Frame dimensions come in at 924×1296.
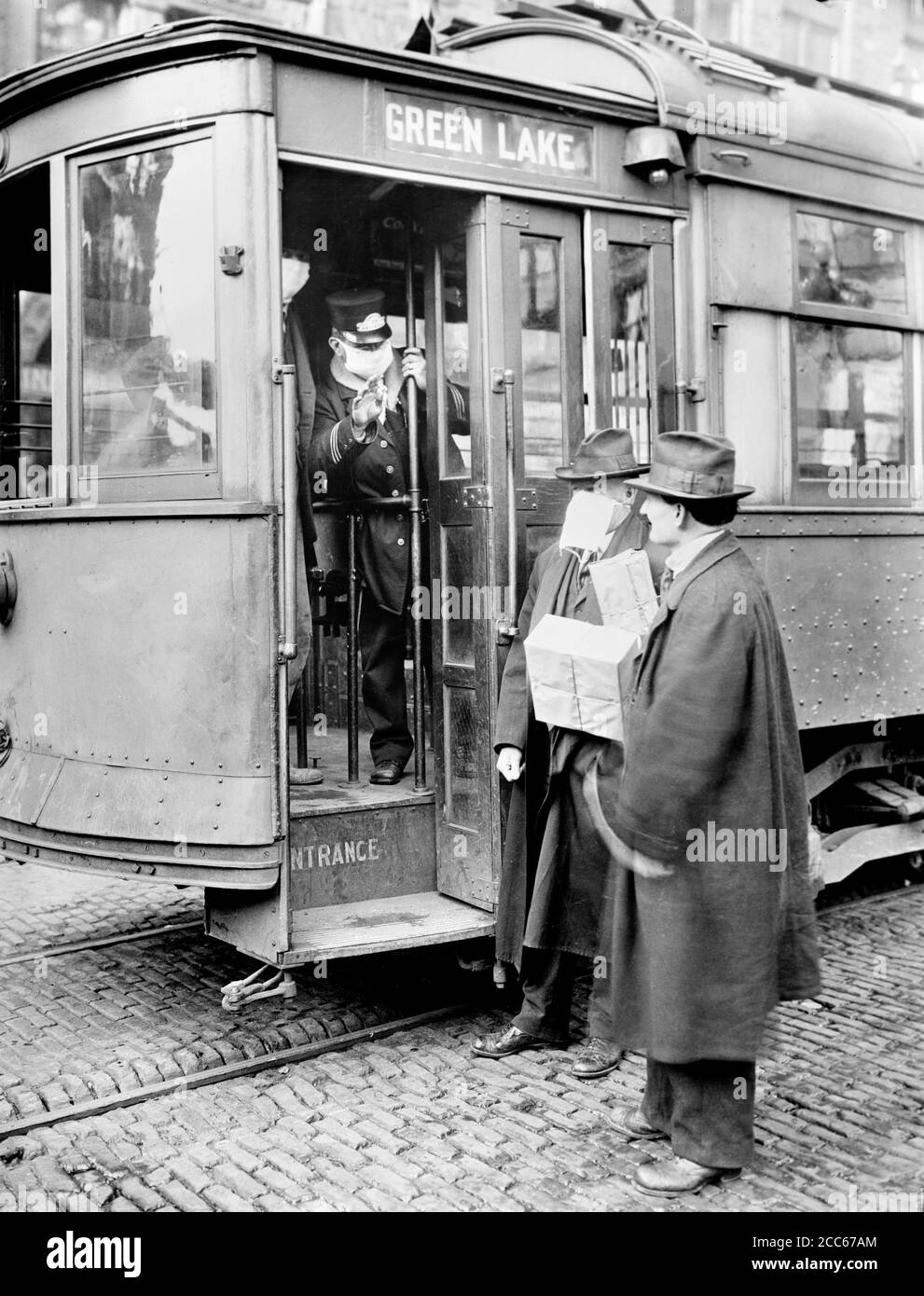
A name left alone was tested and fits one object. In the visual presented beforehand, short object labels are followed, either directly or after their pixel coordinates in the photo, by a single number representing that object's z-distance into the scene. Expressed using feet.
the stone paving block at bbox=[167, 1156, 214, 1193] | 11.43
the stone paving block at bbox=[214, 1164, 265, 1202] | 11.28
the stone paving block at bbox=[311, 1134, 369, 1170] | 11.89
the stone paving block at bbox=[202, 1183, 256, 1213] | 11.04
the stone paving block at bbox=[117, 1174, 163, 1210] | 11.03
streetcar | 13.30
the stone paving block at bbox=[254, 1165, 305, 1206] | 11.26
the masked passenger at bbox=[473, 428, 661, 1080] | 14.10
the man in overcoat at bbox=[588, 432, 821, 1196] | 10.75
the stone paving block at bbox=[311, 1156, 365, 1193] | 11.44
